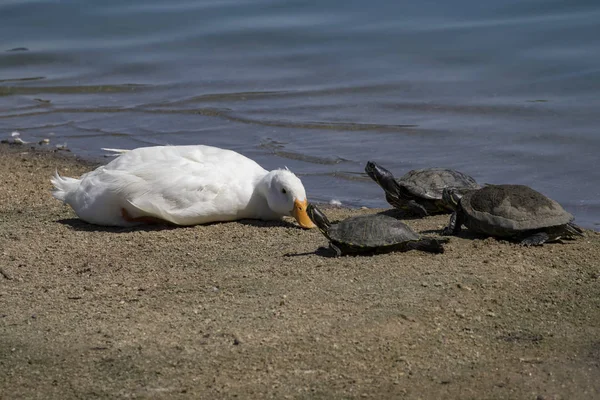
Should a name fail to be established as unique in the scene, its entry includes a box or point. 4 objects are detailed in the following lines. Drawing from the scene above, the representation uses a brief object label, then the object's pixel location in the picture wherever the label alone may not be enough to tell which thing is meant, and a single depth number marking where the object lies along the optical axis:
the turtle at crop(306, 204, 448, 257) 12.84
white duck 15.16
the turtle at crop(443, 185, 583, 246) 13.39
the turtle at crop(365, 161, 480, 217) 15.91
